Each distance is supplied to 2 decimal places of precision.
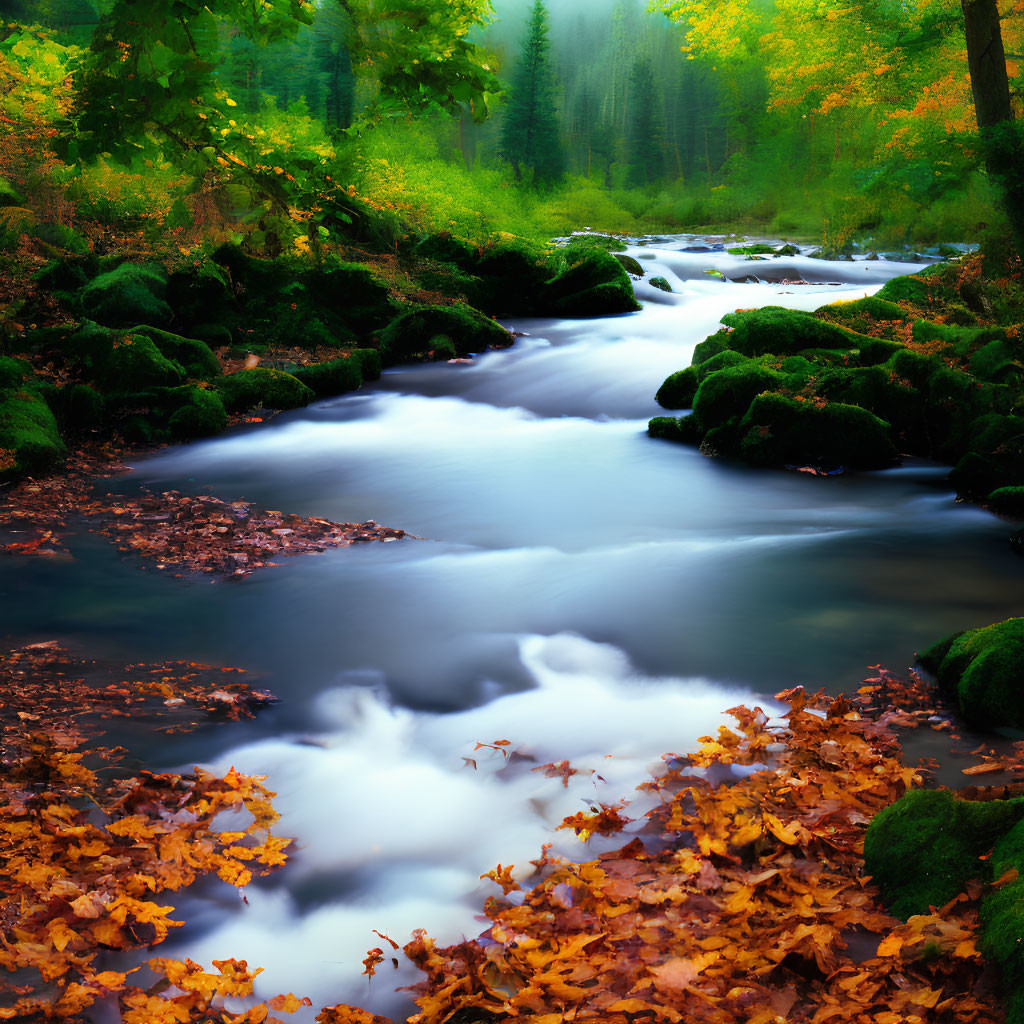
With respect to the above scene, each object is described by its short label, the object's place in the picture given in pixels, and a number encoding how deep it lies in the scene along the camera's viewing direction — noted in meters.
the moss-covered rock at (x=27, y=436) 8.22
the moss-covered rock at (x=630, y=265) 20.50
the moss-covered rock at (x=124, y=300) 12.20
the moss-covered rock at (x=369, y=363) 13.53
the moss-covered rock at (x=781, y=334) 11.16
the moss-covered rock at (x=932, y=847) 2.79
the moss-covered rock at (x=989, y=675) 4.07
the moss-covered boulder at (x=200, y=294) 13.54
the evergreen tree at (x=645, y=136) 52.69
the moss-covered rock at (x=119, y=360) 10.62
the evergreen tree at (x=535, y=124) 42.28
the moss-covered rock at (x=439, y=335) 14.73
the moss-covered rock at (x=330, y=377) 12.78
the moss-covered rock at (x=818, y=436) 9.48
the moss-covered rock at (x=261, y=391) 11.70
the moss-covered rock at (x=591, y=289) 17.59
